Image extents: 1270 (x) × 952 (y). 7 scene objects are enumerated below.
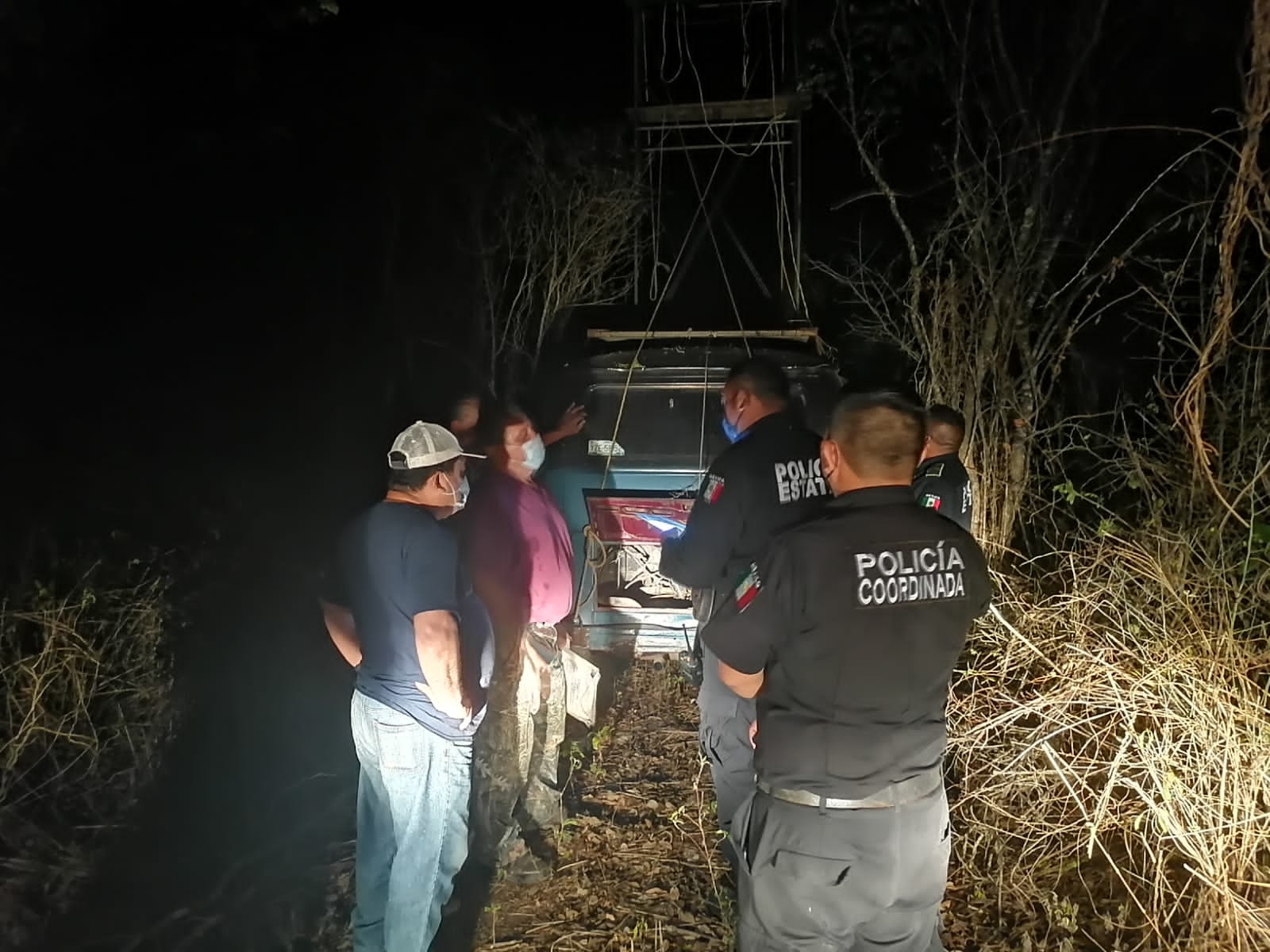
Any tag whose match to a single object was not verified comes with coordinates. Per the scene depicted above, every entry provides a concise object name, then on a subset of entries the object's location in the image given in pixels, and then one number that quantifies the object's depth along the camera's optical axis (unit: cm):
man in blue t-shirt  242
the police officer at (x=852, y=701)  193
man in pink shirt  338
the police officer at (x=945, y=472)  377
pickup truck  414
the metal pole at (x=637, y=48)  532
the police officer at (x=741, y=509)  283
